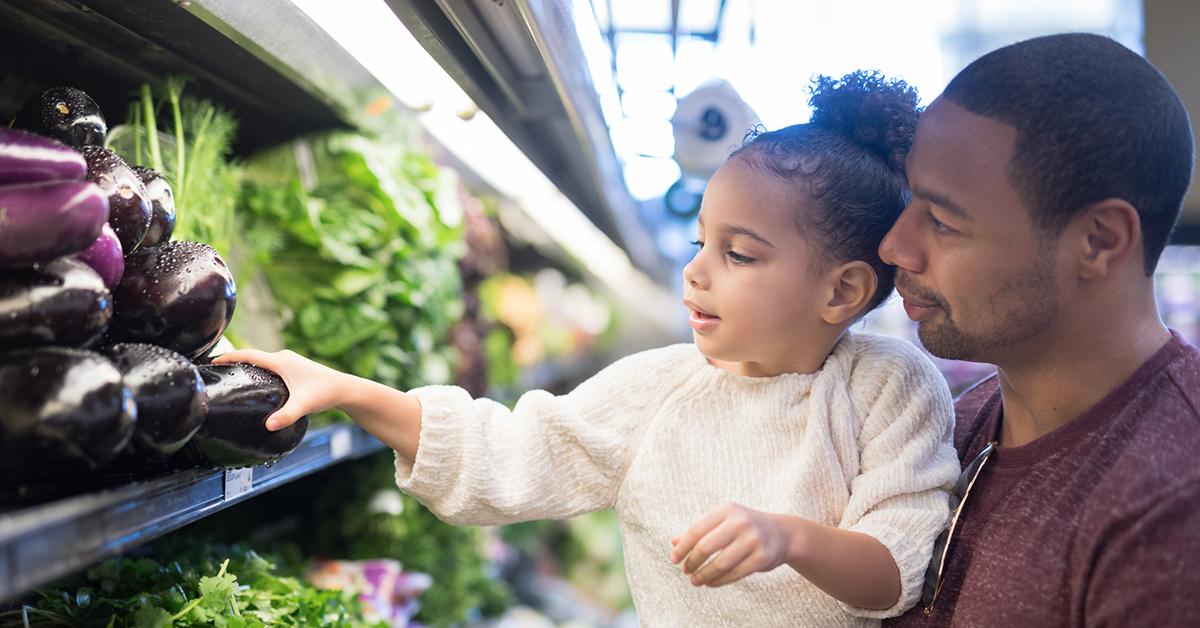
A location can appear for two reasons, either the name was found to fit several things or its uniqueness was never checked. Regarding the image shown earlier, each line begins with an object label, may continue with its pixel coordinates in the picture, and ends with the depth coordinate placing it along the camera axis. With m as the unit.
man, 1.31
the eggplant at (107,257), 1.09
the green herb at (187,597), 1.44
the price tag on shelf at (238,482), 1.37
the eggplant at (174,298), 1.20
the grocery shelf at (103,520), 0.85
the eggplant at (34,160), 0.95
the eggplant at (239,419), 1.26
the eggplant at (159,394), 1.07
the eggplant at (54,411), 0.90
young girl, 1.57
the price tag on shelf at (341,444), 1.96
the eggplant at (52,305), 0.93
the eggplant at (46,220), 0.93
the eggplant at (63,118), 1.25
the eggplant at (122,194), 1.18
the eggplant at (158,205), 1.33
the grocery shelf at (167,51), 1.53
